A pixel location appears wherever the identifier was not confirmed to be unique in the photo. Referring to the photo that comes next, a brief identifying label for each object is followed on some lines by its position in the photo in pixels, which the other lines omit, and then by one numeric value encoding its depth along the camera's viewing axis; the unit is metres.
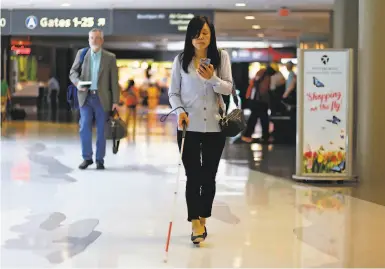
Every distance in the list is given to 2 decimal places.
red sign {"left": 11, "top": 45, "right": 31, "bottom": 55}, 20.86
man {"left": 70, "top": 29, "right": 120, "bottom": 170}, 9.31
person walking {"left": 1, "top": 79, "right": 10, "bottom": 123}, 18.73
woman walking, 5.26
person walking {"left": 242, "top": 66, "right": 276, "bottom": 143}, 14.93
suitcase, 9.51
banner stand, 8.45
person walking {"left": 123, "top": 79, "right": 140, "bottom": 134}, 19.56
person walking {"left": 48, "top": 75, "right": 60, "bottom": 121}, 30.77
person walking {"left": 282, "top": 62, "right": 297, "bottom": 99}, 14.89
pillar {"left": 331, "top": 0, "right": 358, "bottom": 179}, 12.16
